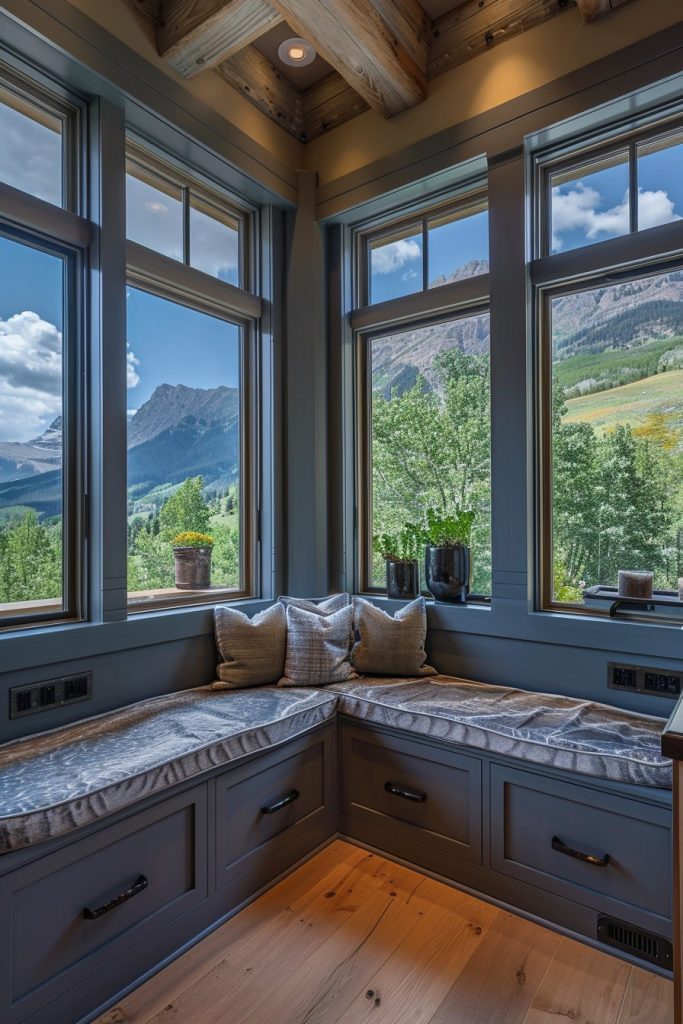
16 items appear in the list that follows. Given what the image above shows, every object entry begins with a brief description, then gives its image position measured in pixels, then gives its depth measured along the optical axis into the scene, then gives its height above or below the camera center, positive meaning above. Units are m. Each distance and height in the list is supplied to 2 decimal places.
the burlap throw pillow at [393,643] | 2.52 -0.59
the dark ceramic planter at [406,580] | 2.78 -0.32
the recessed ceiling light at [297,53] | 2.66 +2.28
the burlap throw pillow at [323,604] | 2.67 -0.43
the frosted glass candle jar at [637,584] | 2.13 -0.27
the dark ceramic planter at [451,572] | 2.60 -0.27
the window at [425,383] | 2.65 +0.68
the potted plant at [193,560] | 2.57 -0.20
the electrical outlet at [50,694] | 1.85 -0.62
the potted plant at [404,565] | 2.79 -0.25
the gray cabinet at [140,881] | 1.33 -1.05
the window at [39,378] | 2.00 +0.53
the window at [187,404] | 2.44 +0.55
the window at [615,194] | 2.18 +1.33
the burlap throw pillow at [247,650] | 2.43 -0.60
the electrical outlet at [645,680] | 2.00 -0.62
